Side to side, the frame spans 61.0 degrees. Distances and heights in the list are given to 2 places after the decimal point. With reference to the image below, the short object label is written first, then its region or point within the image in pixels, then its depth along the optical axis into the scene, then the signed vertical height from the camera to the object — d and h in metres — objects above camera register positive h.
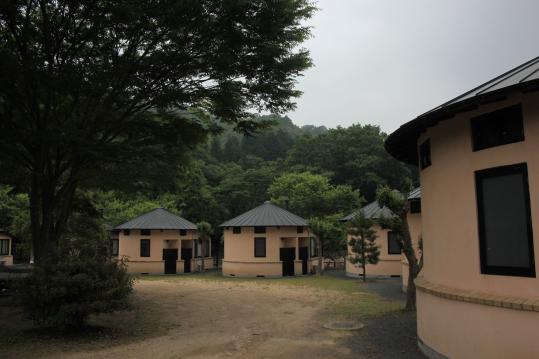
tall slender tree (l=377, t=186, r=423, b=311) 13.60 +0.20
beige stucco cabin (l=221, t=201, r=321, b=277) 30.73 -0.96
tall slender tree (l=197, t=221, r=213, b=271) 36.44 +0.21
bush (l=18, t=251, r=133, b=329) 10.56 -1.32
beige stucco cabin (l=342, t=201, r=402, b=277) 28.06 -1.61
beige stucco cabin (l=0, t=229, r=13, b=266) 38.88 -0.88
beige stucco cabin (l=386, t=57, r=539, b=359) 6.31 +0.11
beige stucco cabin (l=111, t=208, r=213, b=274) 33.34 -0.64
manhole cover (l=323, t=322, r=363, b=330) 11.58 -2.49
